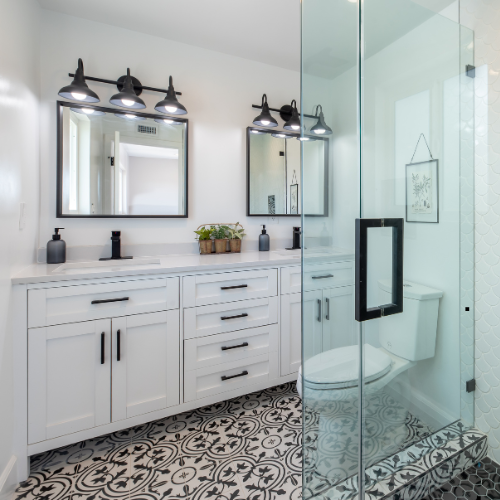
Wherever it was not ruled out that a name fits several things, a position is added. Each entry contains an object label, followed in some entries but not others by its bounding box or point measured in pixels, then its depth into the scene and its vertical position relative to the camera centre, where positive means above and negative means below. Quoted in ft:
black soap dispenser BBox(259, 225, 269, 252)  8.00 +0.18
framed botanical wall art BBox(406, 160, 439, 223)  3.78 +0.75
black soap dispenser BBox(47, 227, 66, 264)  5.88 -0.05
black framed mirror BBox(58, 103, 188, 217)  6.23 +1.82
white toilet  3.47 -1.30
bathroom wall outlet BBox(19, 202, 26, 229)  5.08 +0.54
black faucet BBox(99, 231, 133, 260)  6.51 +0.06
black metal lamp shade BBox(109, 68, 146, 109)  6.16 +3.06
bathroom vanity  4.55 -1.48
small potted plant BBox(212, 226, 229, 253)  7.47 +0.23
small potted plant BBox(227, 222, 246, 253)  7.67 +0.27
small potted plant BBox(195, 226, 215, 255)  7.36 +0.18
